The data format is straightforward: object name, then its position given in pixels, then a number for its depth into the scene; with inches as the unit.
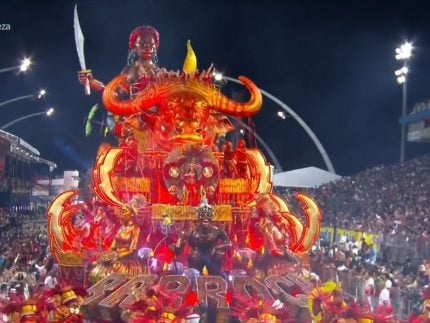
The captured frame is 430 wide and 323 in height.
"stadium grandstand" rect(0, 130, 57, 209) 1257.1
